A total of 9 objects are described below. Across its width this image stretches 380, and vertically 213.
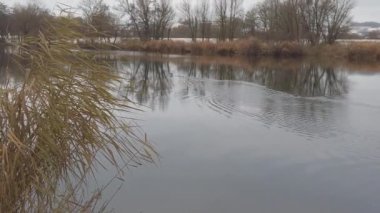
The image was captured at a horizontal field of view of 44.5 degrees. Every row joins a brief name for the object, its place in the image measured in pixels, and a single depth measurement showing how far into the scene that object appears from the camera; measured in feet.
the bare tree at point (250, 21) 178.91
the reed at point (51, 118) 9.60
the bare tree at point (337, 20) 141.49
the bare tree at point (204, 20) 178.13
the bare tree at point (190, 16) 183.01
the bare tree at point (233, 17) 168.76
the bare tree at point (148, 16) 180.96
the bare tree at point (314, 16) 140.67
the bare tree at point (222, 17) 168.86
